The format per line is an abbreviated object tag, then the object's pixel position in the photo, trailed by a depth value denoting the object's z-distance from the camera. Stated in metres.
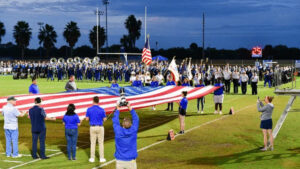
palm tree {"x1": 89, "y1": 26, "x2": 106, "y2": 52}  93.62
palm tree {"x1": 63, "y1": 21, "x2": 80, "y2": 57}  91.12
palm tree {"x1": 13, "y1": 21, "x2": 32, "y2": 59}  88.50
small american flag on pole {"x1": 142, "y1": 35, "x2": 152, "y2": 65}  28.31
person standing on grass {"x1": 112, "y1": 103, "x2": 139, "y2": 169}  7.14
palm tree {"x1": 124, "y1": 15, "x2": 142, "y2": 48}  103.75
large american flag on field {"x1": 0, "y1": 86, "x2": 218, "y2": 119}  12.91
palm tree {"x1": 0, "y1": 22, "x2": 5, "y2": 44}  88.05
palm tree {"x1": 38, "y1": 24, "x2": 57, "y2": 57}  91.56
